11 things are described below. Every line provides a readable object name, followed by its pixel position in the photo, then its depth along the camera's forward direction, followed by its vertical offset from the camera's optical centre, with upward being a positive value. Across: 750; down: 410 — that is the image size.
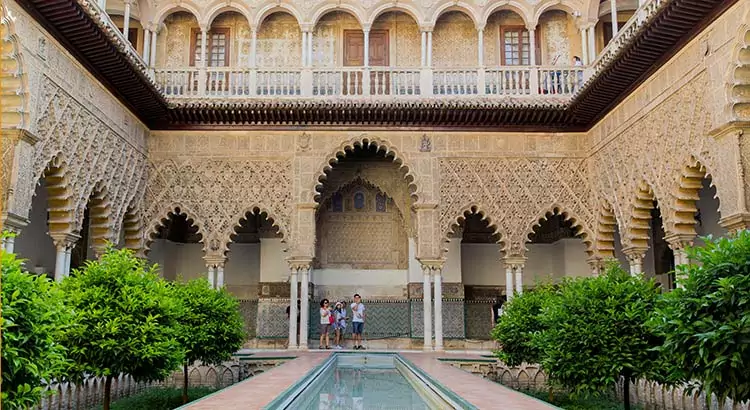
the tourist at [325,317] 14.02 -0.23
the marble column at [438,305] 13.05 +0.00
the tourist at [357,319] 14.05 -0.27
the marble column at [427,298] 13.04 +0.14
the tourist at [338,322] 14.13 -0.34
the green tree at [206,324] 8.73 -0.24
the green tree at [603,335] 6.56 -0.30
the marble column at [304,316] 13.01 -0.19
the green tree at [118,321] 6.38 -0.14
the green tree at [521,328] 9.27 -0.32
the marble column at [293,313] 13.08 -0.14
